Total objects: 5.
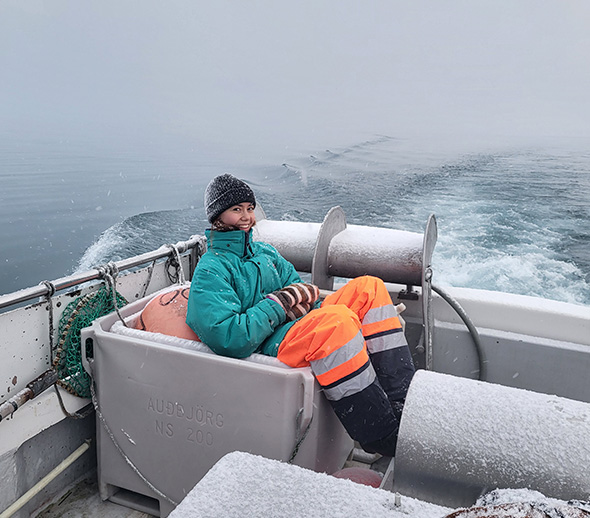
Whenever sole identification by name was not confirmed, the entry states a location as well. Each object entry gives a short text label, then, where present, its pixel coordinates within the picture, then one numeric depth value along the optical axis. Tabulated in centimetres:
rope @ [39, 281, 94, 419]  163
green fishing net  170
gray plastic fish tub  144
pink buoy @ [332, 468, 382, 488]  151
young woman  144
